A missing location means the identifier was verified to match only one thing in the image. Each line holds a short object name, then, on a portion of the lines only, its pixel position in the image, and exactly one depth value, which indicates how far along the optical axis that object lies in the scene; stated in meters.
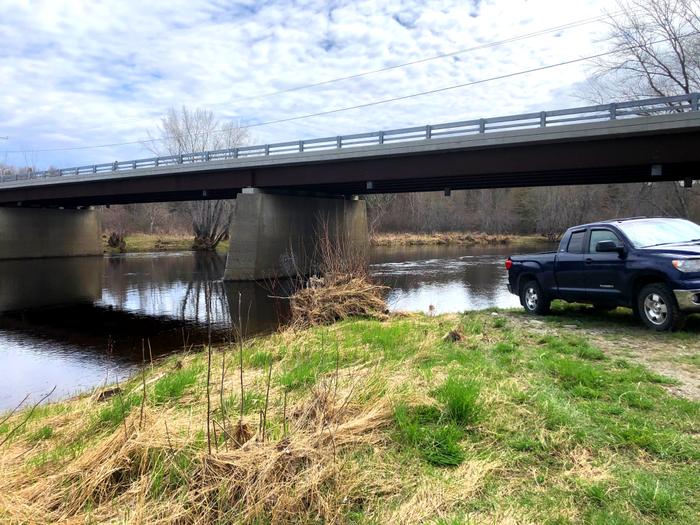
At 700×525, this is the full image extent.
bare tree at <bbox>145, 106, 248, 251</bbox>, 57.72
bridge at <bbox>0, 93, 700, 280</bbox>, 19.55
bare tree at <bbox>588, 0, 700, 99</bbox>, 28.99
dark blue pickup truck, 7.93
